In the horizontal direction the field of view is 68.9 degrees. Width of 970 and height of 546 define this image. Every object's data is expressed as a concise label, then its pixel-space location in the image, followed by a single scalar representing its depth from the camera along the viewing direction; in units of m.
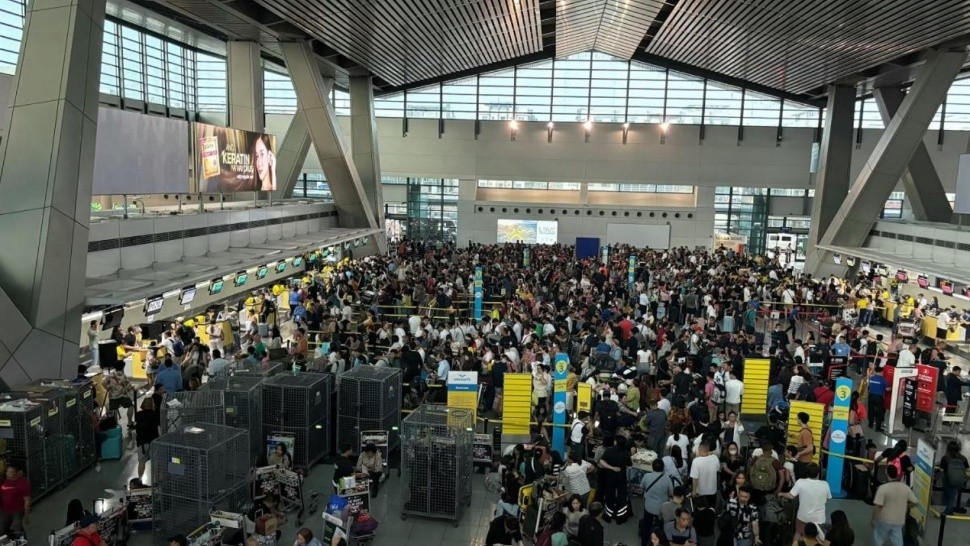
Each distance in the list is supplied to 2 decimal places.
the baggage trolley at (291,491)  8.80
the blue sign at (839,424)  9.59
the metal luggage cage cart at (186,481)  7.92
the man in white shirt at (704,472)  8.27
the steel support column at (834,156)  28.77
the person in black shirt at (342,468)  8.45
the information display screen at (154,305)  13.56
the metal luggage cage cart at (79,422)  9.47
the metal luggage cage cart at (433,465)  8.74
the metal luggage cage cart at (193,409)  9.73
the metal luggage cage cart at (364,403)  10.20
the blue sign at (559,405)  10.78
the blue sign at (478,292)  19.75
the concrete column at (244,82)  22.86
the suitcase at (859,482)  9.56
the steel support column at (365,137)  30.00
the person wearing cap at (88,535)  6.70
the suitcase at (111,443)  10.20
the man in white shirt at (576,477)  8.27
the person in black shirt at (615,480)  8.41
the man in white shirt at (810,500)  7.61
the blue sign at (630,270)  23.75
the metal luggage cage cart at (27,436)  8.53
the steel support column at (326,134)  22.73
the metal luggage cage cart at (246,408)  9.84
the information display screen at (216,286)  16.47
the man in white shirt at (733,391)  11.85
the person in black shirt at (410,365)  12.73
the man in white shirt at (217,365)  12.33
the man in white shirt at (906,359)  13.12
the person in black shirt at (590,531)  6.88
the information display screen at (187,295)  14.89
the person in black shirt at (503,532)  6.83
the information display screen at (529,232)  37.19
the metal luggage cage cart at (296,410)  9.96
